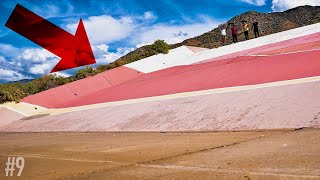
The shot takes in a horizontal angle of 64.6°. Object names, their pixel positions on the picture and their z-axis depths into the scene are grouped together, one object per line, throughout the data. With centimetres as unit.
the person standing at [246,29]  2135
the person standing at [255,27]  2168
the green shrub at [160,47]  2433
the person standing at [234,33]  2243
